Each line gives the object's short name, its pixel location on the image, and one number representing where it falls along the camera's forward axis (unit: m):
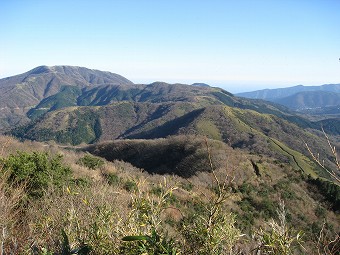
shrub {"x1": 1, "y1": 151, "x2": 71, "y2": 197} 16.80
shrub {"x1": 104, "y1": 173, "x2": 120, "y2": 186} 26.01
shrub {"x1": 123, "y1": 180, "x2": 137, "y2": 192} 25.60
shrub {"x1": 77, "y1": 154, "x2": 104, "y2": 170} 38.23
